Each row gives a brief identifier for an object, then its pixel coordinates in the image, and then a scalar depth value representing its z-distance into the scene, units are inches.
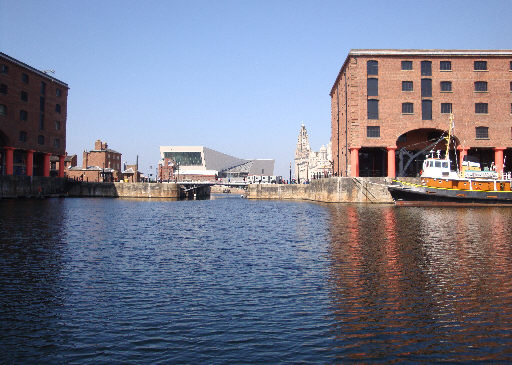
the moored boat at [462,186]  2586.1
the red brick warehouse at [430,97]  2994.6
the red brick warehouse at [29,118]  3225.9
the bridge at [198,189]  4928.2
